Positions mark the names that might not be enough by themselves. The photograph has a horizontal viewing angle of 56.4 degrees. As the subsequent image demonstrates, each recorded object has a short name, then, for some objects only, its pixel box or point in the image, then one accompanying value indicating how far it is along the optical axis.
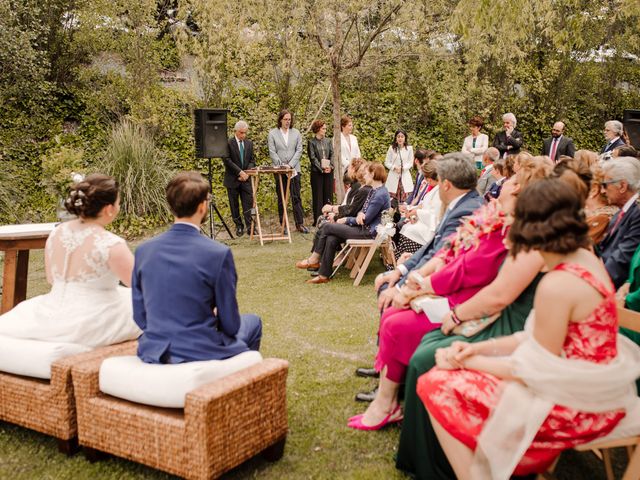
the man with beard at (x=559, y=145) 10.78
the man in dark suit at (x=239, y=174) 9.96
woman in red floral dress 2.07
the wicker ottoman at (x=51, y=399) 2.89
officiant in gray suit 10.06
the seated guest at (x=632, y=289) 2.89
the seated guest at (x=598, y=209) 3.55
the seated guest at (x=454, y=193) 3.69
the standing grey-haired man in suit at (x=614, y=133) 8.81
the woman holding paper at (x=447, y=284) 2.93
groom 2.68
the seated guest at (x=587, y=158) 3.65
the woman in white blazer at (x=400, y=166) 10.51
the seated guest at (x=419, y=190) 6.67
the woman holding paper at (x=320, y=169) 10.45
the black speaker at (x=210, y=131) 9.18
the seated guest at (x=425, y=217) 5.57
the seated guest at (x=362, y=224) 6.75
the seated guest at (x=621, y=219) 3.26
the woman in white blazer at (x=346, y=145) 10.40
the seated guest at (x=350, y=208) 6.91
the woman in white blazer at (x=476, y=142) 10.39
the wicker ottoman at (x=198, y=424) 2.48
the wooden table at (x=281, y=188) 9.48
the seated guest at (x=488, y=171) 8.09
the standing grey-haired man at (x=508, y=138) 10.74
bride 3.11
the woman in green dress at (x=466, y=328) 2.62
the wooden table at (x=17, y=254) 4.29
